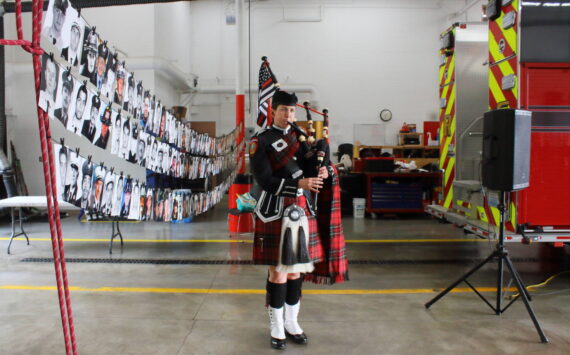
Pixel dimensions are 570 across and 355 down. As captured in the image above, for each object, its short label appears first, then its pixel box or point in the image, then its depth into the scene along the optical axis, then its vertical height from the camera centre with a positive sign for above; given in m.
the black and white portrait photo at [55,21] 2.51 +0.80
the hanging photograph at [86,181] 3.72 -0.22
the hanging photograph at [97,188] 3.88 -0.30
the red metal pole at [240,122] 6.91 +0.54
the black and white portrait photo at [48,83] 2.39 +0.43
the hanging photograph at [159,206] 5.02 -0.58
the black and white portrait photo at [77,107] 3.12 +0.36
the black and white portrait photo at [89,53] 3.21 +0.78
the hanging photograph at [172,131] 5.45 +0.31
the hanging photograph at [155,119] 4.88 +0.42
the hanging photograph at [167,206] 5.21 -0.60
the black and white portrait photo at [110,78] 3.72 +0.67
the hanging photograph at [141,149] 4.51 +0.07
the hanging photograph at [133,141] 4.32 +0.14
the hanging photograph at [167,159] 5.26 -0.04
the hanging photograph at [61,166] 3.35 -0.08
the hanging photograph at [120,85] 3.95 +0.65
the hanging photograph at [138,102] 4.40 +0.54
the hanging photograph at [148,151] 4.68 +0.05
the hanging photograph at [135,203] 4.55 -0.50
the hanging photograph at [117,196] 4.24 -0.39
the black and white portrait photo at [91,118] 3.37 +0.29
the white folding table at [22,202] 5.21 -0.57
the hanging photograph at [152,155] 4.79 +0.01
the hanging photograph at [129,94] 4.15 +0.60
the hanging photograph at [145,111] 4.60 +0.48
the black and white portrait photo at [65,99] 2.89 +0.38
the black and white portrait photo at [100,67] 3.49 +0.72
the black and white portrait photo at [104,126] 3.61 +0.25
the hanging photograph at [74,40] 2.85 +0.79
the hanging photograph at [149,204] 4.85 -0.54
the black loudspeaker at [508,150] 3.08 +0.05
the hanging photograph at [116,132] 3.91 +0.21
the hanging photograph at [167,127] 5.29 +0.35
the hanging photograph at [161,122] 5.10 +0.40
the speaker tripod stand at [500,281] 2.86 -0.90
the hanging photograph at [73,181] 3.54 -0.21
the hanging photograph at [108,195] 4.06 -0.37
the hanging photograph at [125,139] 4.15 +0.16
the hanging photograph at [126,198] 4.41 -0.44
